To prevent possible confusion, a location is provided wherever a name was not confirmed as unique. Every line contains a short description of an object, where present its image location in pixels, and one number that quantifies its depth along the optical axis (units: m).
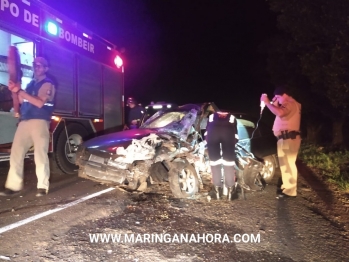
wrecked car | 5.19
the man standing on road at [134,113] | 9.67
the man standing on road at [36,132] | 5.09
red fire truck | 5.86
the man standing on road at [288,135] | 5.71
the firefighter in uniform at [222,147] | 5.32
